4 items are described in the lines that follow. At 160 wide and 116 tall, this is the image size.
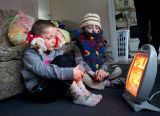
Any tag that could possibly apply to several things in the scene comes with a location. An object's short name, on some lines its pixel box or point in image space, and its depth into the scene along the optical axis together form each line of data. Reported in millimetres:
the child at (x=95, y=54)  1206
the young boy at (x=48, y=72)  848
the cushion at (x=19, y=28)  1253
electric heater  702
